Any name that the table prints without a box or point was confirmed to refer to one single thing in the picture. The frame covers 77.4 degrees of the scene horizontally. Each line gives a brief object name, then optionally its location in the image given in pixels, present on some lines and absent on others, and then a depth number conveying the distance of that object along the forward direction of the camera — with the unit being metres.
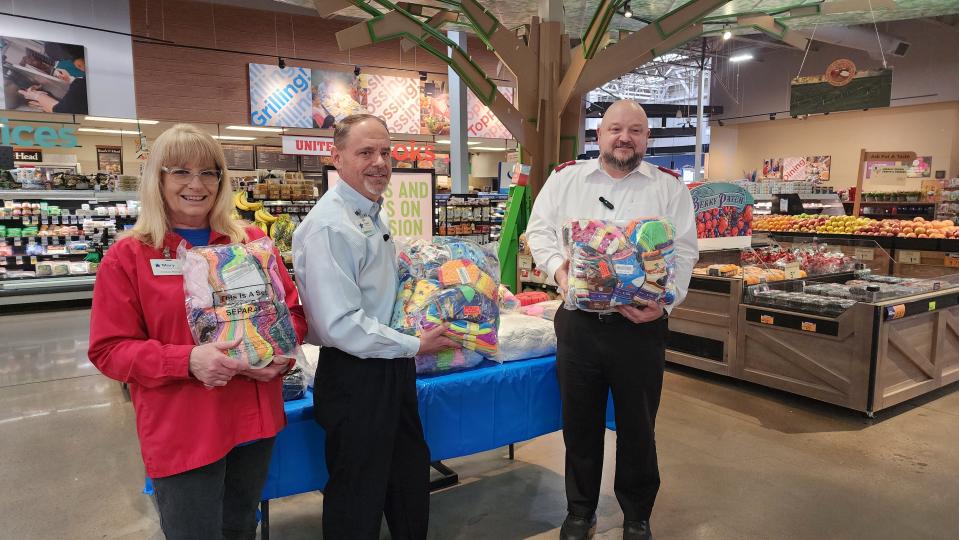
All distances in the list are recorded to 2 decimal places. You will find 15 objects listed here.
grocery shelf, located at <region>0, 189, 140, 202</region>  8.05
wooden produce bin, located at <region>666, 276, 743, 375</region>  4.78
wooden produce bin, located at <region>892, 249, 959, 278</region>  6.98
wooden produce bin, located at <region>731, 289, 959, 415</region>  4.05
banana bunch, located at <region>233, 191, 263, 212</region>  5.59
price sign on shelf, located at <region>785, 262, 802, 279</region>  4.95
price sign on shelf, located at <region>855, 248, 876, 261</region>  5.89
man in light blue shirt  1.79
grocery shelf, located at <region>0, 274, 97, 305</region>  7.99
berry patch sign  5.09
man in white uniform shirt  2.38
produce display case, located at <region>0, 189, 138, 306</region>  8.15
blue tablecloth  2.16
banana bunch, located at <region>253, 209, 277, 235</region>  5.55
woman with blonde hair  1.46
